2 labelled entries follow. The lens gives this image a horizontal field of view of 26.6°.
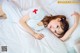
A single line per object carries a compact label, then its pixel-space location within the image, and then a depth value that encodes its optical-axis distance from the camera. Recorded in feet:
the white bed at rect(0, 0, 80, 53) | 3.88
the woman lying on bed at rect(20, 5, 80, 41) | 3.98
